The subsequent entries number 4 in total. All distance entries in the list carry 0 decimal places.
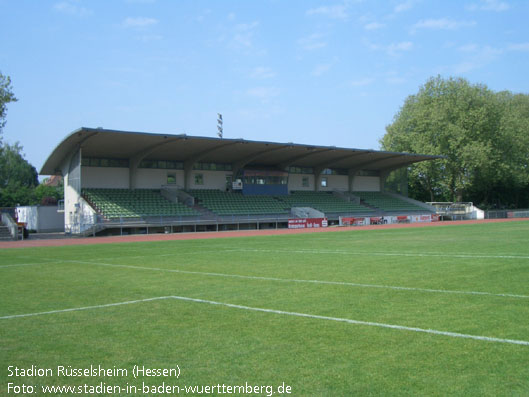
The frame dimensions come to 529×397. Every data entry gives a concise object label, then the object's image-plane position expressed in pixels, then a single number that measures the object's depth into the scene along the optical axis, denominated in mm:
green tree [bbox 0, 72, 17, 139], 45219
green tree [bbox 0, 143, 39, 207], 80938
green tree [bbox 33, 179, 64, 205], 87312
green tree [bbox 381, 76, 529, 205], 61812
